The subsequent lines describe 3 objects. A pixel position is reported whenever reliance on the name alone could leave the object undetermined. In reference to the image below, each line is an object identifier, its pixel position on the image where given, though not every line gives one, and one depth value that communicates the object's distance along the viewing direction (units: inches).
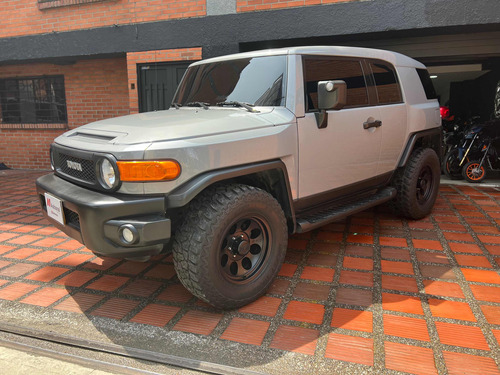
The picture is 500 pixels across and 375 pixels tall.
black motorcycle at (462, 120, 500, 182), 281.3
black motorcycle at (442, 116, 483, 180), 287.4
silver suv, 95.0
